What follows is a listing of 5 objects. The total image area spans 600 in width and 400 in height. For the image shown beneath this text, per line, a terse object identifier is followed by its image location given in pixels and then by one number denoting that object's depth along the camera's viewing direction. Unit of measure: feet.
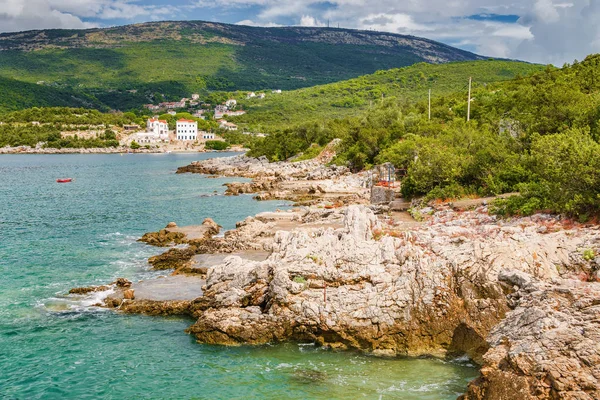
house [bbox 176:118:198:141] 645.51
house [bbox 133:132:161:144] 608.64
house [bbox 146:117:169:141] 630.74
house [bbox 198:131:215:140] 631.15
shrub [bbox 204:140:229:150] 580.30
